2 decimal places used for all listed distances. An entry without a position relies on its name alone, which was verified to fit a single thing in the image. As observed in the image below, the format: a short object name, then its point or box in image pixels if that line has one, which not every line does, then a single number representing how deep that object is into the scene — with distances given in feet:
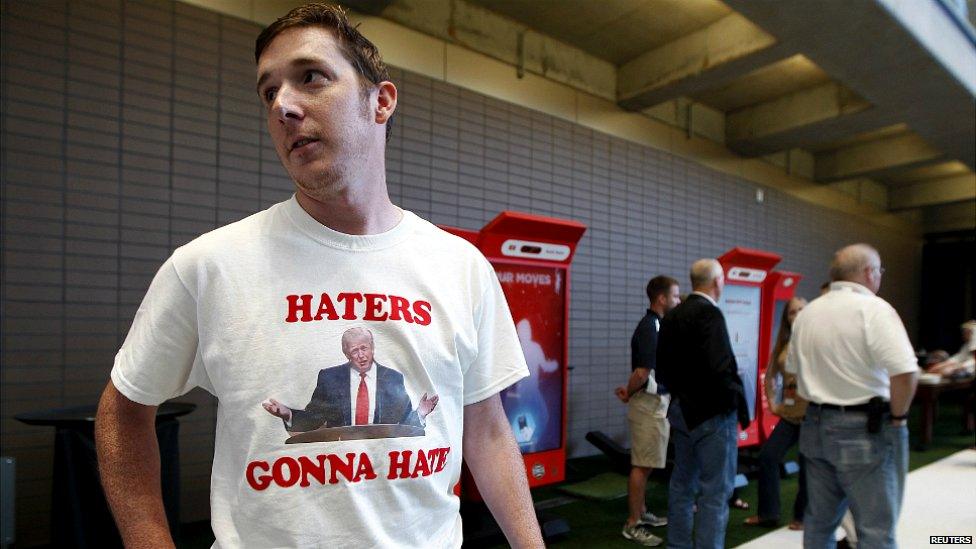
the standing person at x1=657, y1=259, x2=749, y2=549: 9.00
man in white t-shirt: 2.56
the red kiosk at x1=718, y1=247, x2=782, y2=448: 15.25
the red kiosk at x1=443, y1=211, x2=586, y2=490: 10.47
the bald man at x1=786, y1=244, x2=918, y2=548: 7.59
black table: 7.99
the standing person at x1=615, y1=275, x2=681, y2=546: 11.26
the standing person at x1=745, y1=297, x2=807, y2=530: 11.08
